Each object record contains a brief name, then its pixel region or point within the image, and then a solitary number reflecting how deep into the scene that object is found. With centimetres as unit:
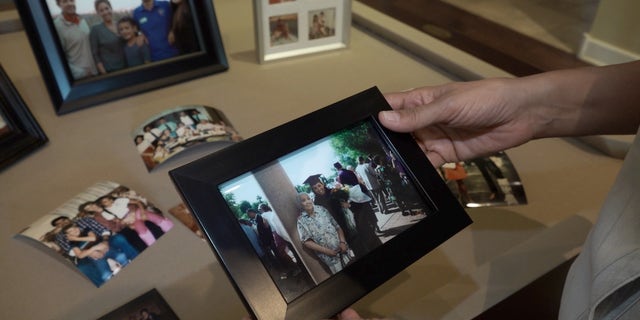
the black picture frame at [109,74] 110
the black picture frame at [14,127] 103
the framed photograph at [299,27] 133
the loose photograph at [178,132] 106
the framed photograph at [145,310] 76
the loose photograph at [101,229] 84
